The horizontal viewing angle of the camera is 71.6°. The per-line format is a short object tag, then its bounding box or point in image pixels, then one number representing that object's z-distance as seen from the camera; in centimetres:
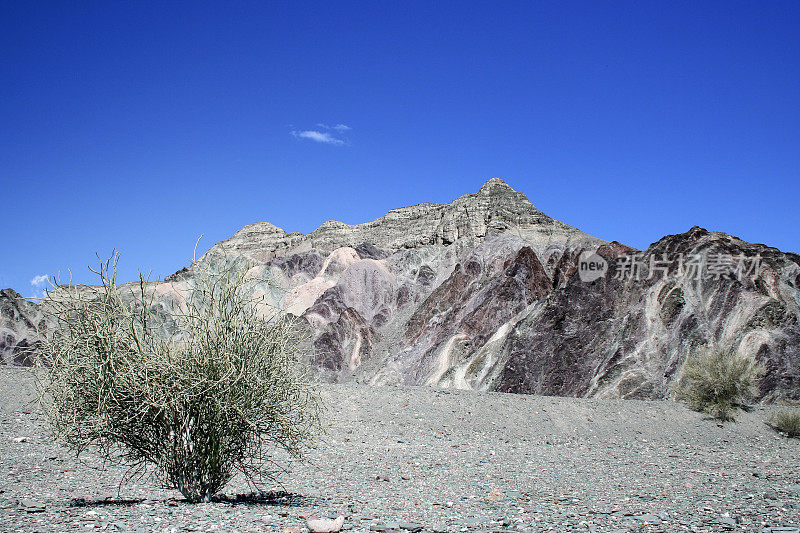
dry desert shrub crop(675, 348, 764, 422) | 1786
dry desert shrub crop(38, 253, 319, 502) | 682
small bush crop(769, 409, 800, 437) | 1616
